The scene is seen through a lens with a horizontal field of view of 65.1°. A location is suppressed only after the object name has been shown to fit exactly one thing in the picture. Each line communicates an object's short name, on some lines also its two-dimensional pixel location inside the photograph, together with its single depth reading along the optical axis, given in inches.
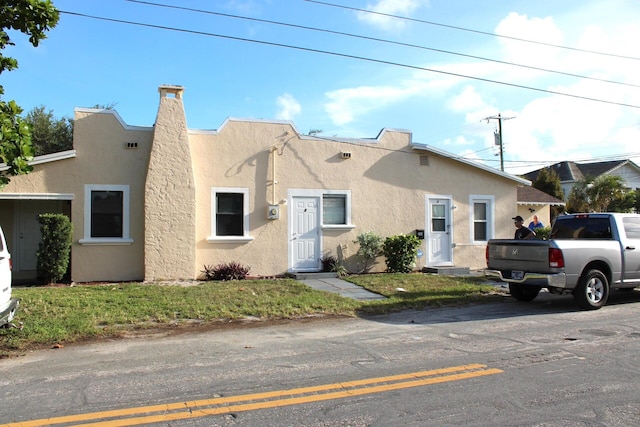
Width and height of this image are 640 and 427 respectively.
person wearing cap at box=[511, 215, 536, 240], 471.5
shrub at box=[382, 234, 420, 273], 597.3
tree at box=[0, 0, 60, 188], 292.7
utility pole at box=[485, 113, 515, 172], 1456.7
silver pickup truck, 371.6
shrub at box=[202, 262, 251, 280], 538.3
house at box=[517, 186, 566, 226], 809.5
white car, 262.7
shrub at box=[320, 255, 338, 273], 582.6
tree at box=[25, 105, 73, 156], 968.3
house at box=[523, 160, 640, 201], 1541.6
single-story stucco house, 518.6
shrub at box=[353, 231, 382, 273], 593.3
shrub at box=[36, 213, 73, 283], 482.0
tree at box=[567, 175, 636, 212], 1158.3
